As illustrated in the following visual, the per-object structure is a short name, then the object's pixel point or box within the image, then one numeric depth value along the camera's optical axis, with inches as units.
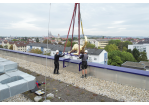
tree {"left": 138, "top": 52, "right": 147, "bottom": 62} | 2103.1
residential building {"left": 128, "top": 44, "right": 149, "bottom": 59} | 2952.8
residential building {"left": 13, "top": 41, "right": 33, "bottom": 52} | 2999.3
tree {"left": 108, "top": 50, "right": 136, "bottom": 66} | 1833.4
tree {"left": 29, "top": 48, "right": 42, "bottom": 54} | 1987.8
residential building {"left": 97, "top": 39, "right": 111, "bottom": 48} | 4795.8
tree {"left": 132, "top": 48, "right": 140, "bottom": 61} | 2221.0
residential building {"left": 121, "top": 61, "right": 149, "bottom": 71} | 1251.8
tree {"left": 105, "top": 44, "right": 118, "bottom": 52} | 2636.1
